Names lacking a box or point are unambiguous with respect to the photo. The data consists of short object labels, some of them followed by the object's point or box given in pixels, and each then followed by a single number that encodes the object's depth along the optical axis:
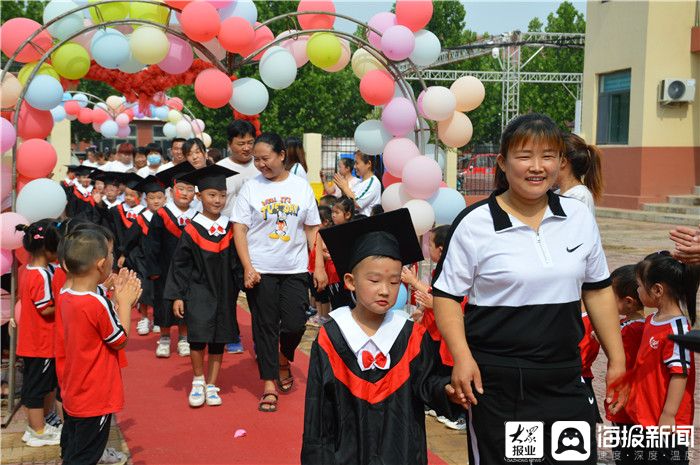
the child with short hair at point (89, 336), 3.85
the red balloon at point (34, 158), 5.60
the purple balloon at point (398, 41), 6.75
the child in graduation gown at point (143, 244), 7.97
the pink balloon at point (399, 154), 6.91
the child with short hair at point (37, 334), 4.74
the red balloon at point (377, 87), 6.98
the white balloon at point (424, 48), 7.05
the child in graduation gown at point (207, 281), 5.65
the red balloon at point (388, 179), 7.48
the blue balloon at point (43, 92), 5.57
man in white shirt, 6.46
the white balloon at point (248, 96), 7.04
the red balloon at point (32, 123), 5.72
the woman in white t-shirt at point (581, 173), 4.06
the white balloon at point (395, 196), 6.84
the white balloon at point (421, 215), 6.52
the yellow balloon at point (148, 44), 6.43
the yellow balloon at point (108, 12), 6.36
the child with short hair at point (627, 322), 3.73
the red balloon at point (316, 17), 7.21
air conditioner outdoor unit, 19.98
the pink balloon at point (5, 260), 5.37
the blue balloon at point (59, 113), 15.04
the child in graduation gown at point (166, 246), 7.19
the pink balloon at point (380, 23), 6.99
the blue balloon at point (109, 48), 6.20
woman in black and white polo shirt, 2.76
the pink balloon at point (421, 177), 6.56
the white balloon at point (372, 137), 7.28
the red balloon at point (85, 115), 17.17
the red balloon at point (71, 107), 16.11
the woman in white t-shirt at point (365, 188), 8.62
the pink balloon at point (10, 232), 5.29
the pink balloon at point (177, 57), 7.03
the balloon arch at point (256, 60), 5.79
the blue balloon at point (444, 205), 6.76
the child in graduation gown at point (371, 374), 2.97
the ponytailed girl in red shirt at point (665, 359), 3.46
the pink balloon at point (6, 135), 5.25
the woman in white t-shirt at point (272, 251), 5.61
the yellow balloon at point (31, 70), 5.84
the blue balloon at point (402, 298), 5.96
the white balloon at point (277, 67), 7.14
